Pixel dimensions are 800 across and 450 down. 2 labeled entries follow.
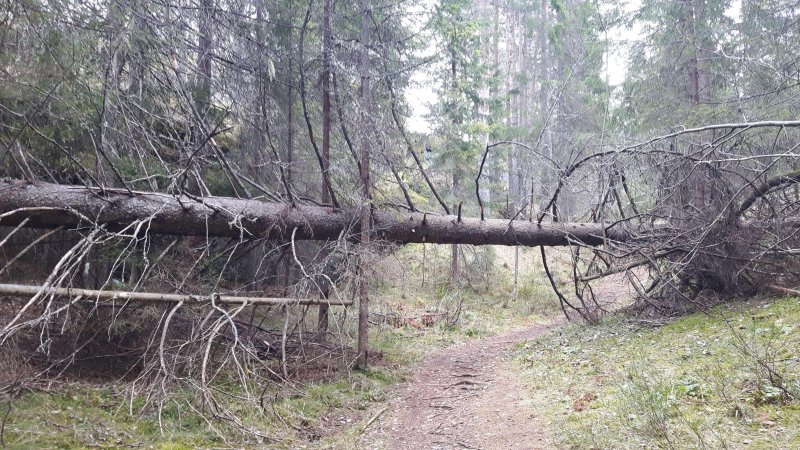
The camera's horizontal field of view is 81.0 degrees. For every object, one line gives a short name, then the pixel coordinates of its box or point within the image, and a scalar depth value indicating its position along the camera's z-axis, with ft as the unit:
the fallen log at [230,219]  19.13
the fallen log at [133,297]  16.67
